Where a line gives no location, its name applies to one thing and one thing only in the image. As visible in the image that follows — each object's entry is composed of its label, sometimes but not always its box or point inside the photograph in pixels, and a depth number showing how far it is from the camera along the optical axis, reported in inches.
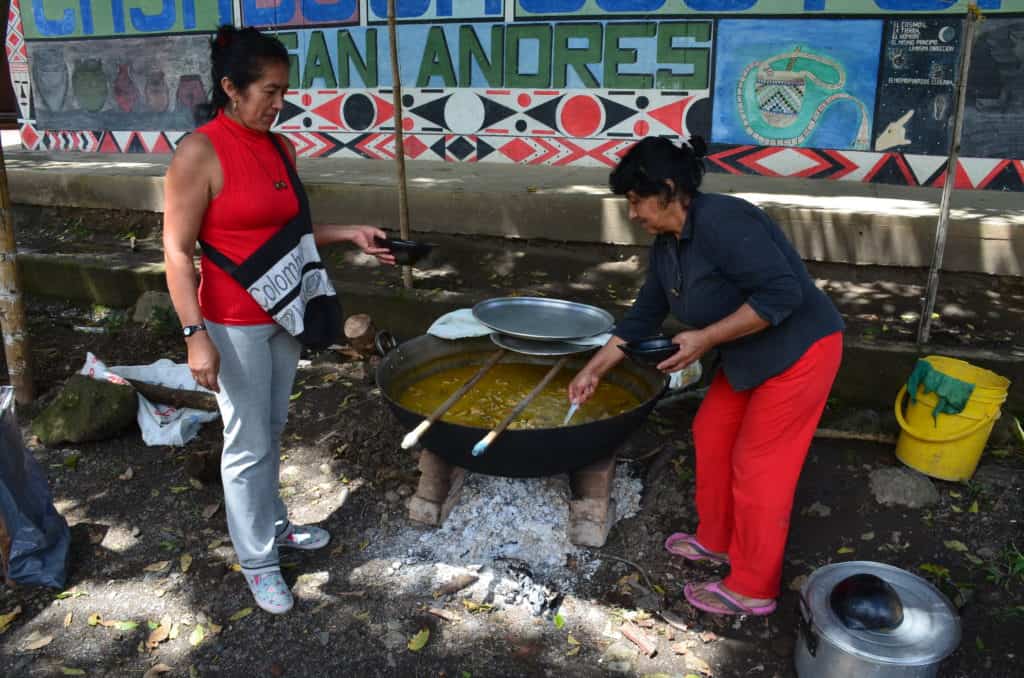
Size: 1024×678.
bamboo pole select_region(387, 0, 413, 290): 199.4
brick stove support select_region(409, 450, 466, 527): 142.6
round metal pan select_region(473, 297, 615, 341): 148.2
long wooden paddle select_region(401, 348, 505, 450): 109.3
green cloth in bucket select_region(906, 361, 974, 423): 144.6
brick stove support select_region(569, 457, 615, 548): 138.0
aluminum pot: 95.8
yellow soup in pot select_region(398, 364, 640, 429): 140.3
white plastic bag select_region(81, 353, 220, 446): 174.9
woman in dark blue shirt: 104.6
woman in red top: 102.0
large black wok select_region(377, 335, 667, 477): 119.0
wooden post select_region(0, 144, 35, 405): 176.9
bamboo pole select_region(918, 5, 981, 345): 161.5
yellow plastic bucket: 145.7
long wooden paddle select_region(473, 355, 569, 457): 111.4
